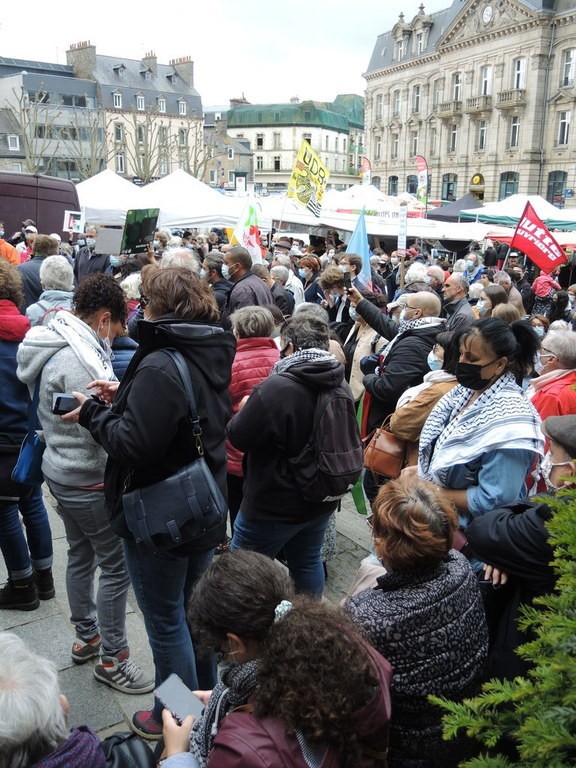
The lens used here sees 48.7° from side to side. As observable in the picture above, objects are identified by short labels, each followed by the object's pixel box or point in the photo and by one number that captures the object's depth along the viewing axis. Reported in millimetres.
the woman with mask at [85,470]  2826
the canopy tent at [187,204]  13242
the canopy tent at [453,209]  23094
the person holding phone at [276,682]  1407
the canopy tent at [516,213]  17594
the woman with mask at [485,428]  2629
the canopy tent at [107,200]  14336
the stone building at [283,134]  93562
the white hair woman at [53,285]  4062
